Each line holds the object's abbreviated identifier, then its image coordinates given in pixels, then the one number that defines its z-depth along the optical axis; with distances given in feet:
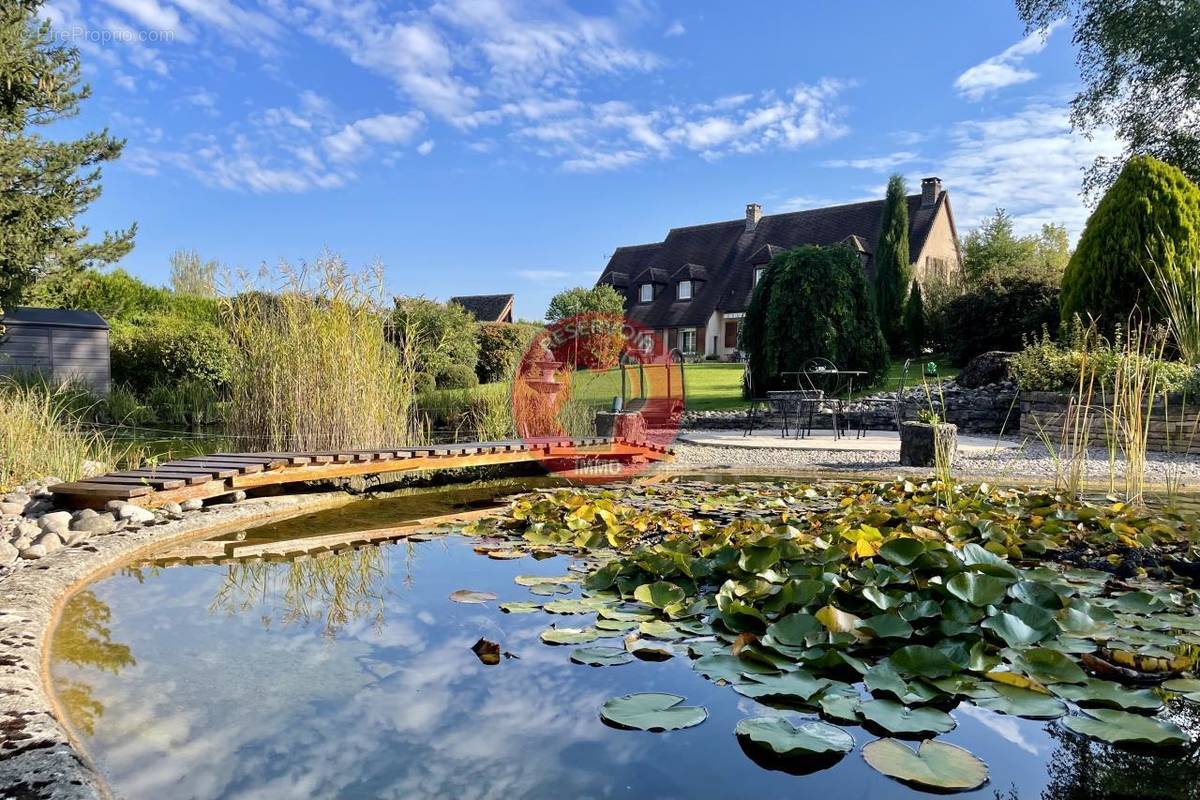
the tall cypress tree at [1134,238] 31.89
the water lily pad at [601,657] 7.20
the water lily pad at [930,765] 5.01
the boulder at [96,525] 12.59
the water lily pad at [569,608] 8.69
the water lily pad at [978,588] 7.47
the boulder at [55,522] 12.37
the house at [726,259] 83.46
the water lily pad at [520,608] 8.87
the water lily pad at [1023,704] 5.90
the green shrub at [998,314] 46.96
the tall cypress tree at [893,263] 65.11
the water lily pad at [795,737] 5.44
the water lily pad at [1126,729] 5.47
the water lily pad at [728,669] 6.66
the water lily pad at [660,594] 8.55
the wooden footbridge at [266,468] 13.84
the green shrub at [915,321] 61.52
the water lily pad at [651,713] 5.91
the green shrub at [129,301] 55.16
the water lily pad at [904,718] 5.66
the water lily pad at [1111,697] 6.03
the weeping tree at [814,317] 39.45
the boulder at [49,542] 11.43
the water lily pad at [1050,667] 6.37
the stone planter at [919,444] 21.26
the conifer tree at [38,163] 25.85
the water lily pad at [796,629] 7.11
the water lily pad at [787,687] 6.24
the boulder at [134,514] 13.09
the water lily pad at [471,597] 9.38
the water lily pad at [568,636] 7.77
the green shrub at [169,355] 42.86
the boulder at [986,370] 35.99
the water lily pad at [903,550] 8.59
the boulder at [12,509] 13.46
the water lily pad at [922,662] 6.39
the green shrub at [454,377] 44.01
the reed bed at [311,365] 18.75
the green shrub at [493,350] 49.49
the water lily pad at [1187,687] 6.23
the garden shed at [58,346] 44.65
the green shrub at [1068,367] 24.96
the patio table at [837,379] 38.27
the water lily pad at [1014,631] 7.00
